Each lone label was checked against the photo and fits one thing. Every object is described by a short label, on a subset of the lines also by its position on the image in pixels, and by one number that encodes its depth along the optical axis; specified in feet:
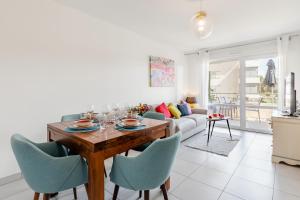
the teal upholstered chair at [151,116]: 7.14
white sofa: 11.85
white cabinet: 8.24
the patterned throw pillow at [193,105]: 16.48
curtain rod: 12.58
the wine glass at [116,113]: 6.64
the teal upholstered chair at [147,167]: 4.19
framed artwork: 13.78
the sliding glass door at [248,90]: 14.32
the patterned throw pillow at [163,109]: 12.69
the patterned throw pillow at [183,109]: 14.85
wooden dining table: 3.92
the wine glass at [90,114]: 5.99
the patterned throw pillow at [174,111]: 13.56
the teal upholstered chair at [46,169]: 3.89
